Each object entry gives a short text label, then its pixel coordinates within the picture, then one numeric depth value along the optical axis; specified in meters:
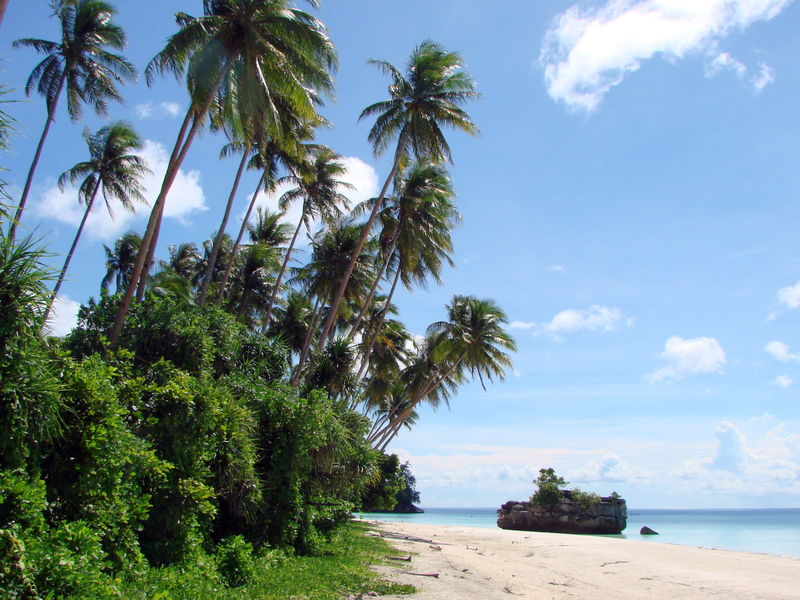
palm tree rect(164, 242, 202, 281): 30.80
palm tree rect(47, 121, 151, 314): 21.16
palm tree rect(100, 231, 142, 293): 27.95
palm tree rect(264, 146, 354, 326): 22.69
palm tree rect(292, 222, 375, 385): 24.05
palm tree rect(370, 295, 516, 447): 26.73
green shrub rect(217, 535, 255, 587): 8.26
